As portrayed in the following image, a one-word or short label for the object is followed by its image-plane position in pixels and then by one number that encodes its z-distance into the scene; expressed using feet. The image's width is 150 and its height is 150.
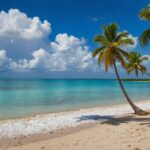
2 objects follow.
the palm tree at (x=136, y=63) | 81.83
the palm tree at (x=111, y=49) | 43.12
